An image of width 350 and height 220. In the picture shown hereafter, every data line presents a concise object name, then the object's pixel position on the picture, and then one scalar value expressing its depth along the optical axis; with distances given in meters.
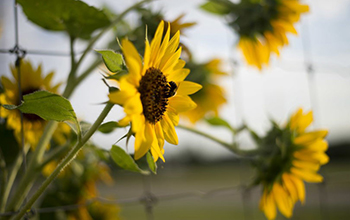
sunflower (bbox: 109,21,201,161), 0.67
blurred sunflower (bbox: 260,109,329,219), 0.97
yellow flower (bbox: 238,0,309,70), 1.05
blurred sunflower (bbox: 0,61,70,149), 0.83
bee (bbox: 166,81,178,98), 0.74
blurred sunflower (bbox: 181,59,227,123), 1.13
